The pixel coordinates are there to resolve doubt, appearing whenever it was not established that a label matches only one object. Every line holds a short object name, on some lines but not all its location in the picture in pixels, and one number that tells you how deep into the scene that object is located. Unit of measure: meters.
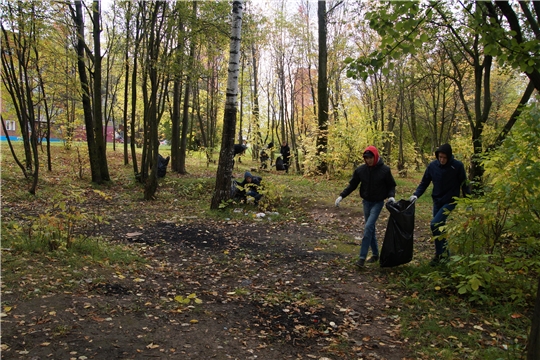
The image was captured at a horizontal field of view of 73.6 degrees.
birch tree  8.60
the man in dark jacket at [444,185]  5.23
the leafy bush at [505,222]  3.99
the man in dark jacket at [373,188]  5.55
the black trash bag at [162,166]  13.58
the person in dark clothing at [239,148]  15.36
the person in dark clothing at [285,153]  19.87
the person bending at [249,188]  9.63
